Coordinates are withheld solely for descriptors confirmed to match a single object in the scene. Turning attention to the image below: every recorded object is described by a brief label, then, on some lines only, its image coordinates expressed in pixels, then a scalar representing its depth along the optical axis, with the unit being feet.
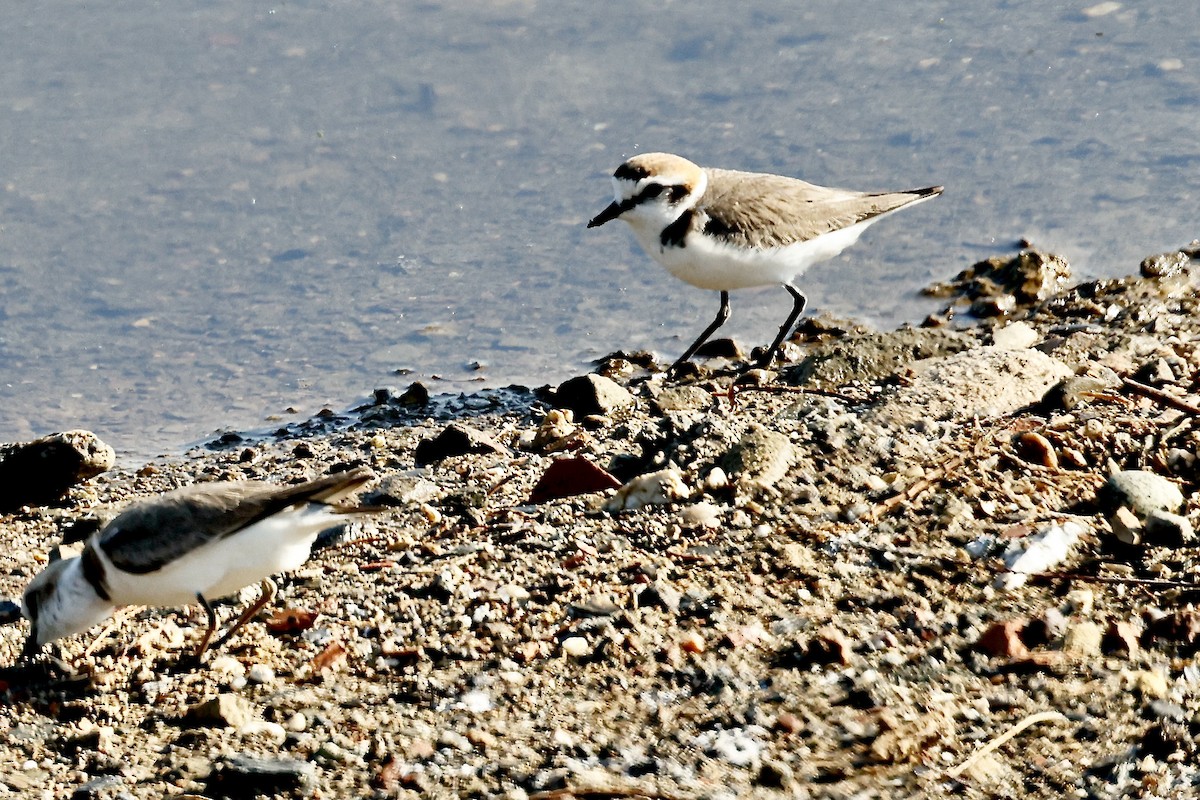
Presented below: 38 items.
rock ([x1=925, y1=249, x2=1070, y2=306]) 56.59
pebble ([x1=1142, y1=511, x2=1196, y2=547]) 30.66
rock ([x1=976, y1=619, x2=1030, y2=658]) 27.63
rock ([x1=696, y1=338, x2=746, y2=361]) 55.88
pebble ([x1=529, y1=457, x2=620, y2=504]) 38.19
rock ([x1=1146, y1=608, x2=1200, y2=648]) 27.20
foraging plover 33.83
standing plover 51.19
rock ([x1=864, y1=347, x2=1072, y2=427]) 39.29
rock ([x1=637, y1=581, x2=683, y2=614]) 30.99
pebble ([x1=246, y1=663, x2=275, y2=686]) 31.30
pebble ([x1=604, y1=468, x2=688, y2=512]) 35.94
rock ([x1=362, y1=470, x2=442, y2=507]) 40.78
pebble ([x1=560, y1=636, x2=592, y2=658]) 29.71
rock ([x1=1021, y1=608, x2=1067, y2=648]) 27.91
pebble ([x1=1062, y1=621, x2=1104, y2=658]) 27.25
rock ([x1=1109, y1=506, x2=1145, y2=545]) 30.96
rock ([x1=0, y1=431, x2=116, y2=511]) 46.75
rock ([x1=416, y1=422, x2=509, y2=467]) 46.06
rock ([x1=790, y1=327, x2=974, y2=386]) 47.65
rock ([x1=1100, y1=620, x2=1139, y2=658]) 27.17
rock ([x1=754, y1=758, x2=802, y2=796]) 24.30
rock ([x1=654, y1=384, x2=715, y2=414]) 47.93
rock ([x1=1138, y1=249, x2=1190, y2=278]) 56.13
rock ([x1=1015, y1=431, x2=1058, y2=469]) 35.14
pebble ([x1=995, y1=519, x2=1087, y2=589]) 30.17
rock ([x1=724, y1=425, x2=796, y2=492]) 35.65
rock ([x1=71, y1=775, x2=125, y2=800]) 26.71
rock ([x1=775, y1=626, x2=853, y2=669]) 28.04
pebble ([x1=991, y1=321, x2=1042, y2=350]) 50.26
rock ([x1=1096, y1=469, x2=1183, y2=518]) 31.68
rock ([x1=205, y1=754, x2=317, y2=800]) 25.82
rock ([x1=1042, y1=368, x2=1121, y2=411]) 38.78
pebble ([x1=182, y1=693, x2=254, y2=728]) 28.73
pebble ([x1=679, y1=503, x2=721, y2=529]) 34.50
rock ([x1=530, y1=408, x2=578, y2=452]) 45.57
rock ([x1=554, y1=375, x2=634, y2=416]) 48.34
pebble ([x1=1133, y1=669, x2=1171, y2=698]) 25.80
